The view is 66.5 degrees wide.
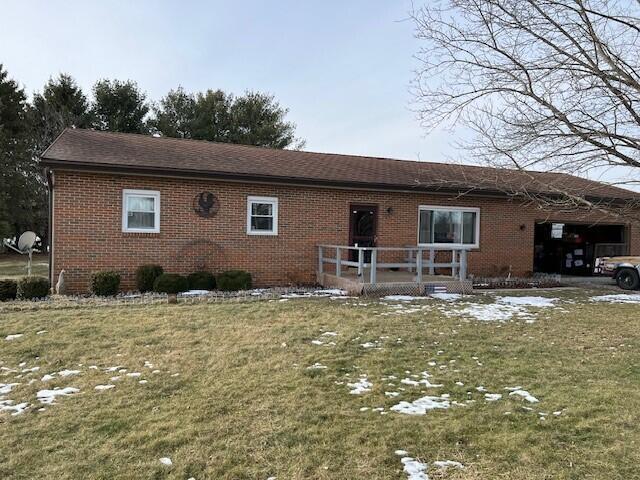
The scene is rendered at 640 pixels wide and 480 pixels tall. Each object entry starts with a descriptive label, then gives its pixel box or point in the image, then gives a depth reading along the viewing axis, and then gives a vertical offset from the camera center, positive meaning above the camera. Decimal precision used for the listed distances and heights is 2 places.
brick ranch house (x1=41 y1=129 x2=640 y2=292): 11.00 +0.58
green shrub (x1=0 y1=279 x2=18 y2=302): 9.59 -1.31
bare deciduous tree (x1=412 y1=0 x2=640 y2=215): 5.53 +1.86
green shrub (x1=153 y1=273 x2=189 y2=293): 10.69 -1.22
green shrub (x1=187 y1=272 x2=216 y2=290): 11.39 -1.21
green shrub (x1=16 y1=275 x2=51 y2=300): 9.80 -1.27
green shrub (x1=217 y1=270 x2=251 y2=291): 11.41 -1.19
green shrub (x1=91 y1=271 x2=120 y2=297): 10.41 -1.23
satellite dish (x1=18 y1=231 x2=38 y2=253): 14.62 -0.50
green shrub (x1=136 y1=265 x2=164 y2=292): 11.12 -1.11
